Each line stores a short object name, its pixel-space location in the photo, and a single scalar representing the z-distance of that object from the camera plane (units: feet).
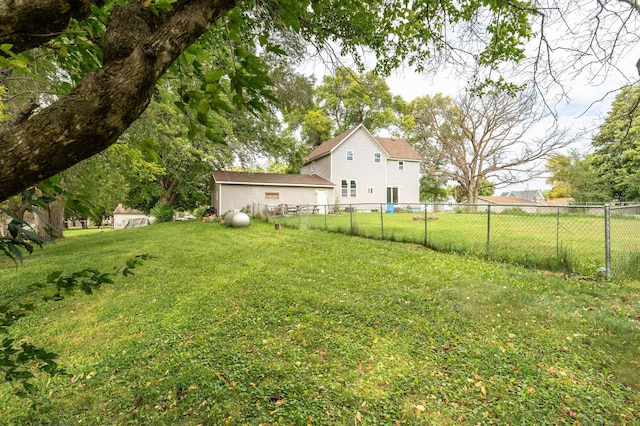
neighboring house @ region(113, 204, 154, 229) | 131.45
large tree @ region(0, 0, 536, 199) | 2.50
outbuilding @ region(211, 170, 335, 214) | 57.77
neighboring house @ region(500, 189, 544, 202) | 174.05
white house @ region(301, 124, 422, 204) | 71.67
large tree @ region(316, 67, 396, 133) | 88.89
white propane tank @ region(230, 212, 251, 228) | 42.32
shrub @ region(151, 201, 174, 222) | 65.46
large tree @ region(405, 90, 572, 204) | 72.95
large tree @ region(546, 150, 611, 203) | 88.66
